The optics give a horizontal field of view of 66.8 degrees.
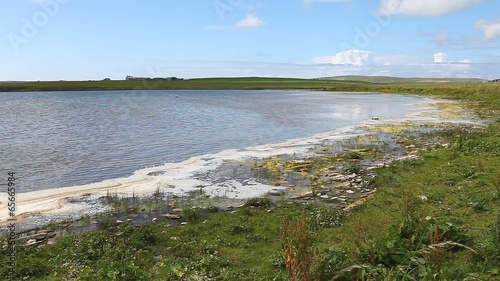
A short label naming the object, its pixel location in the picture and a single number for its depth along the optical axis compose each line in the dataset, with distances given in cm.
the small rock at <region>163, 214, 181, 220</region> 1423
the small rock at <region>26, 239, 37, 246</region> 1157
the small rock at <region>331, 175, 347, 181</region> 1923
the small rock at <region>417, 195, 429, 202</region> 1418
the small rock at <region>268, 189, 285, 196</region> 1728
